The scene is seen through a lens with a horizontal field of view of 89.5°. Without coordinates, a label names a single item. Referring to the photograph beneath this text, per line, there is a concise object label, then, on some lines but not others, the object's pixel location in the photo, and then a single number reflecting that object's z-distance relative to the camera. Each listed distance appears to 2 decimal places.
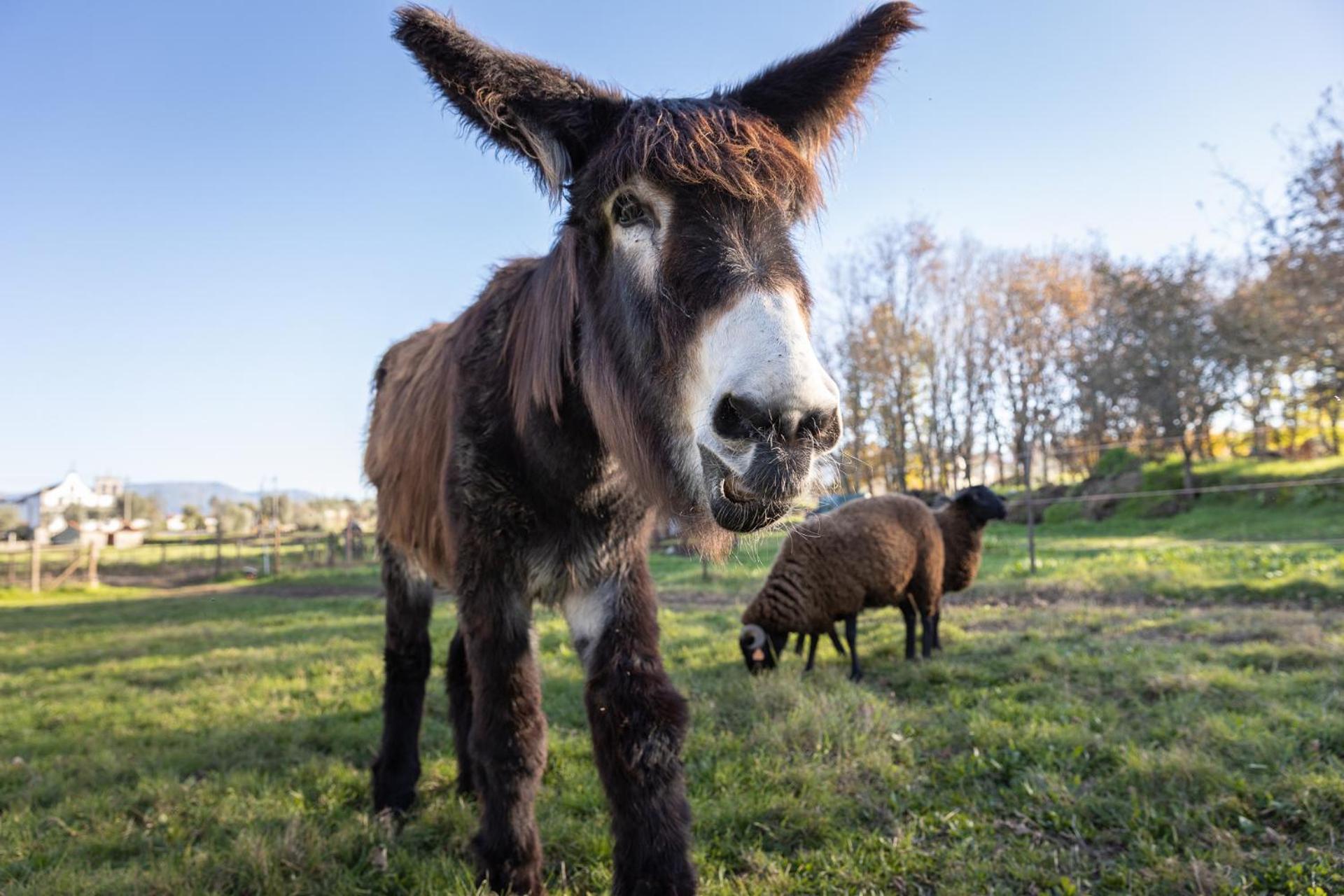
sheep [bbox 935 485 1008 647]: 8.41
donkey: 1.63
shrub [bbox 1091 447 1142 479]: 23.77
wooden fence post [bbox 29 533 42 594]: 21.41
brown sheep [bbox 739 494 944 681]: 6.47
